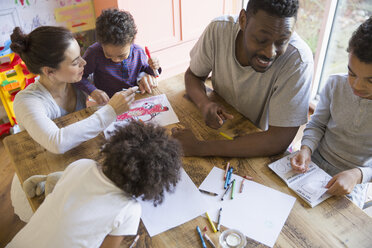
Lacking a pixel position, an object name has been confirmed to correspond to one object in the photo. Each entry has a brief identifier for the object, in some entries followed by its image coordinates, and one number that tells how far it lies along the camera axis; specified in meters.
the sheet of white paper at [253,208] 0.86
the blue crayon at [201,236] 0.81
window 2.27
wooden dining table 0.83
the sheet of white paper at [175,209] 0.87
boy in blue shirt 1.48
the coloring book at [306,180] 0.94
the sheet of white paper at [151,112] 1.28
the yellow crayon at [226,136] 1.18
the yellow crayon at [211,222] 0.85
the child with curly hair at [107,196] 0.76
